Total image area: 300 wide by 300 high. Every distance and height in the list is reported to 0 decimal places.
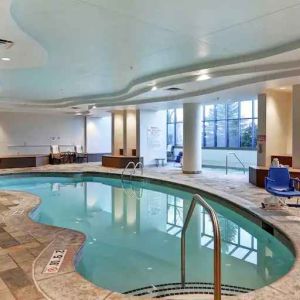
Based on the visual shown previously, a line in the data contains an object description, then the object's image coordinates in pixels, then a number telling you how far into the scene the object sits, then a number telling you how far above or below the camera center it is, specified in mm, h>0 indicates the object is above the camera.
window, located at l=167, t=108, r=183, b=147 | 18125 +664
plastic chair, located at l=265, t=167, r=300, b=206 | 5941 -810
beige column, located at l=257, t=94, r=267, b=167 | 9141 +239
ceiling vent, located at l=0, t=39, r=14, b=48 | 4335 +1350
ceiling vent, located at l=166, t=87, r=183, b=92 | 8791 +1422
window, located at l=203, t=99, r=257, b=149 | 15102 +666
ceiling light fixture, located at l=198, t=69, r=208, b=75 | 6809 +1478
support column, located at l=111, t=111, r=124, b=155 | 16467 +353
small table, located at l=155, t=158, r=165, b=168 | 15055 -1075
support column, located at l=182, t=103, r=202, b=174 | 11938 +16
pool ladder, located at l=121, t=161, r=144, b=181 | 11803 -1293
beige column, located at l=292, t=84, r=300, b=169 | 7945 +331
